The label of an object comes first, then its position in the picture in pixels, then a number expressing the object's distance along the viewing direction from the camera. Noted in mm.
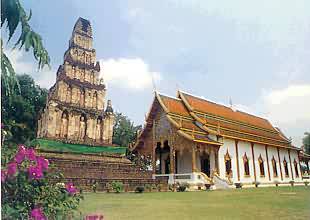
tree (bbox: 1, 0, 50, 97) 2014
